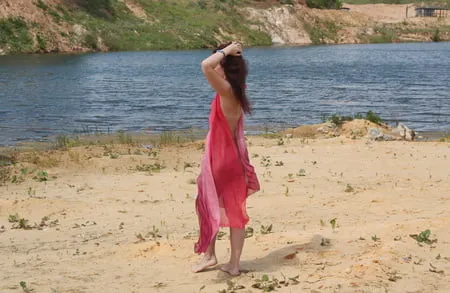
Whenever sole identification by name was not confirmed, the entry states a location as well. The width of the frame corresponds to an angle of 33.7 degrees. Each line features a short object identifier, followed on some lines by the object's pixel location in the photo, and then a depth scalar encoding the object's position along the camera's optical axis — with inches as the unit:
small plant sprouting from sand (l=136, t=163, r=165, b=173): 518.3
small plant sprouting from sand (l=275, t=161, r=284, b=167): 517.7
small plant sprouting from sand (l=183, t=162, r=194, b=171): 529.0
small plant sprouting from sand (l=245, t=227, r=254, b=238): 321.7
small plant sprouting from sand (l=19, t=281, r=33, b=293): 253.0
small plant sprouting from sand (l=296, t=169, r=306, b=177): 478.8
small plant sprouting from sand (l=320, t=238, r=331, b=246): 286.7
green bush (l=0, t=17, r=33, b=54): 2180.1
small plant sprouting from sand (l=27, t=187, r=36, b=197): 447.5
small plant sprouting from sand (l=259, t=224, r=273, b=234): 324.7
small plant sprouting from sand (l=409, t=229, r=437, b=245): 278.3
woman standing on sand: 251.0
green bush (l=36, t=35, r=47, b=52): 2256.4
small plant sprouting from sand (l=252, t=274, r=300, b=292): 242.6
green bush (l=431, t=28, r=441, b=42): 3567.9
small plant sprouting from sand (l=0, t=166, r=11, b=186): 490.0
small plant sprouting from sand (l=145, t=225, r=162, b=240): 329.4
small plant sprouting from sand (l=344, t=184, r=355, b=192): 421.1
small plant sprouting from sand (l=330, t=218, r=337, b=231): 314.5
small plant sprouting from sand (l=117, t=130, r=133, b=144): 693.7
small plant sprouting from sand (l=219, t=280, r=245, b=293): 242.2
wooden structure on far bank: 4175.0
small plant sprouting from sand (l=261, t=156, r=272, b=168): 520.4
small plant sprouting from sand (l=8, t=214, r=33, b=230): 367.2
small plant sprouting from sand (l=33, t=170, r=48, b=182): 491.7
